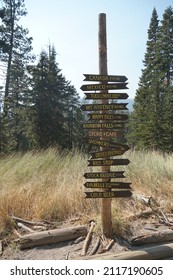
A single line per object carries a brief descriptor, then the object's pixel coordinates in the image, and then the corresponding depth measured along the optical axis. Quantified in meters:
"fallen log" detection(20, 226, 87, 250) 3.85
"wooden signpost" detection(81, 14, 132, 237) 3.95
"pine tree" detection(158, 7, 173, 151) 31.45
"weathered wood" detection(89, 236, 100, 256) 3.61
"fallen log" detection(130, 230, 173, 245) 3.82
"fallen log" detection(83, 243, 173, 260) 3.33
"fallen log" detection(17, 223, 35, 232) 4.20
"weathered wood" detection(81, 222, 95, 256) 3.64
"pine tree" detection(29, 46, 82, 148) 21.50
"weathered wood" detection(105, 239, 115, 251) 3.64
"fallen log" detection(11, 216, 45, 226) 4.41
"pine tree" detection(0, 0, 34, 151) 22.08
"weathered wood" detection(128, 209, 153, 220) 4.59
